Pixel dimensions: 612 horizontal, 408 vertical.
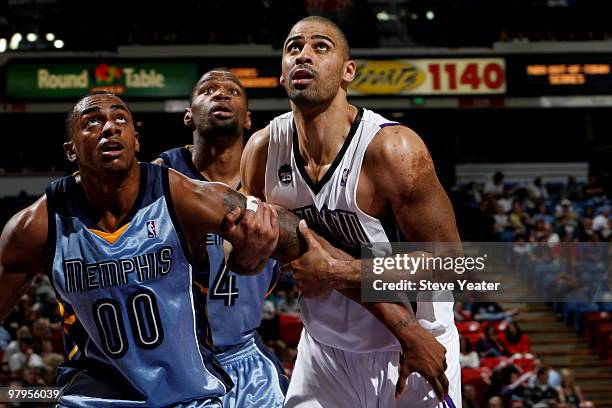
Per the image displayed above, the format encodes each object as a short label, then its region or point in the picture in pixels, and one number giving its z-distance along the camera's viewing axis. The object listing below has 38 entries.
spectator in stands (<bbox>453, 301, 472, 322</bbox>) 10.80
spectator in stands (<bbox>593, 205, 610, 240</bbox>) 14.03
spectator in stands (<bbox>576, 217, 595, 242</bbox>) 13.89
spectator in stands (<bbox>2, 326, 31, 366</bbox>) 9.60
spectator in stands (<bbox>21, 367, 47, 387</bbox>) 8.52
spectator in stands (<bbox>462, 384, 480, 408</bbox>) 8.77
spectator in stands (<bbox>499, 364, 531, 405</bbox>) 9.05
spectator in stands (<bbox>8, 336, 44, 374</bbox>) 9.24
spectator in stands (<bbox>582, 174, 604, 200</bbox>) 16.81
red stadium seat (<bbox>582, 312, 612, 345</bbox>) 11.84
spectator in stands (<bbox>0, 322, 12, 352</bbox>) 9.99
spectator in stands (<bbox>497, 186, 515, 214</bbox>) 15.57
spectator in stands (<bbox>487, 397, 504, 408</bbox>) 8.32
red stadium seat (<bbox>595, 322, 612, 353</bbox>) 11.54
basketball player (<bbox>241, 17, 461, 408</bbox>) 3.51
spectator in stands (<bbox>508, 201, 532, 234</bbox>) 14.56
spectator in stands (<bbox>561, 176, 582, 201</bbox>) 16.69
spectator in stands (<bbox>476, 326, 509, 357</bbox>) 10.08
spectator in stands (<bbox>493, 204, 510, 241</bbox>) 14.62
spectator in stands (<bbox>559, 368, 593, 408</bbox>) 9.18
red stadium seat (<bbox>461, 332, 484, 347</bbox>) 10.29
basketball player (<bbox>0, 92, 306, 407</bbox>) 3.18
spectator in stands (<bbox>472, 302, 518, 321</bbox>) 11.31
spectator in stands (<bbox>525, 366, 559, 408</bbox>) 9.03
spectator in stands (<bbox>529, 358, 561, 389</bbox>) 9.28
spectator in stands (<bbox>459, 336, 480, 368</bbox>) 9.68
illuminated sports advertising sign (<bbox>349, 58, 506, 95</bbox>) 15.13
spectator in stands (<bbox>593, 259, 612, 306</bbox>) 11.23
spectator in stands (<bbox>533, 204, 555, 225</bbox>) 14.87
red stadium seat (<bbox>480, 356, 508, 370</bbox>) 9.74
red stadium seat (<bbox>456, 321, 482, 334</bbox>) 10.62
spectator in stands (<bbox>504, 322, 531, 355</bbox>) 10.52
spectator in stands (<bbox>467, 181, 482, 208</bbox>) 15.85
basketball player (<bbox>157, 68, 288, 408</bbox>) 4.41
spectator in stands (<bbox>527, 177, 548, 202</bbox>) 16.38
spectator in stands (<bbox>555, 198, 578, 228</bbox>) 14.58
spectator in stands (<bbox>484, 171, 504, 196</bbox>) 16.78
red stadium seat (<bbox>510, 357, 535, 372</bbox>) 9.77
